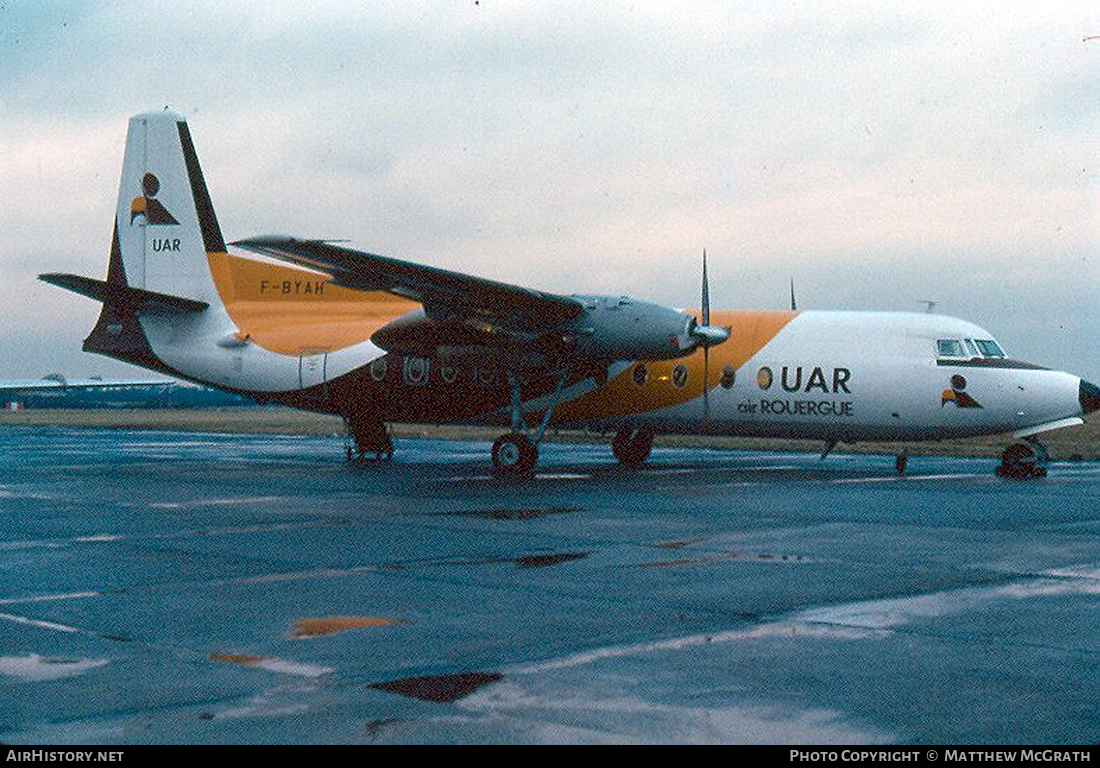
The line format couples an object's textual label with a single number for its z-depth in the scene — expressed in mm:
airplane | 25344
